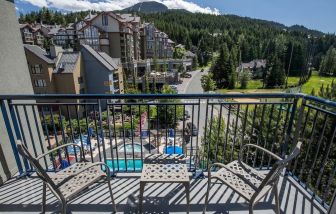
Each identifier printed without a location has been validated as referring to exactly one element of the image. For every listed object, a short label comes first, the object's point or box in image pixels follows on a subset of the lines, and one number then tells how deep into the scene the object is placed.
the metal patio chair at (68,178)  1.54
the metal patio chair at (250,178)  1.46
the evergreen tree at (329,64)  45.75
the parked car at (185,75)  46.28
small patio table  1.87
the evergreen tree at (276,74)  37.88
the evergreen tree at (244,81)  38.91
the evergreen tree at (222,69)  39.25
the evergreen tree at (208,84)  31.67
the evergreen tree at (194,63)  55.78
